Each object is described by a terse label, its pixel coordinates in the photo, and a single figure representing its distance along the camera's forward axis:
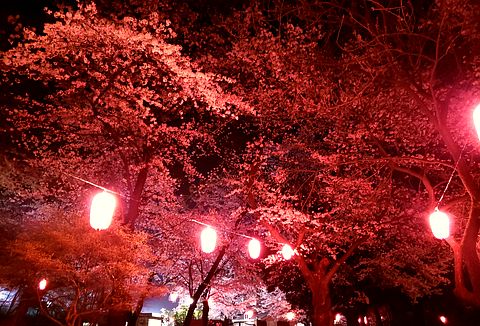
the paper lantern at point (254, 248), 13.65
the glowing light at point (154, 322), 23.33
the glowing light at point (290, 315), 29.29
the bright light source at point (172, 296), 22.98
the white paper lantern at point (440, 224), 9.27
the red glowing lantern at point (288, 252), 14.95
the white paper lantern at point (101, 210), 8.66
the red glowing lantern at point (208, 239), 11.70
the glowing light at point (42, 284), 12.39
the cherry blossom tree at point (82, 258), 10.34
